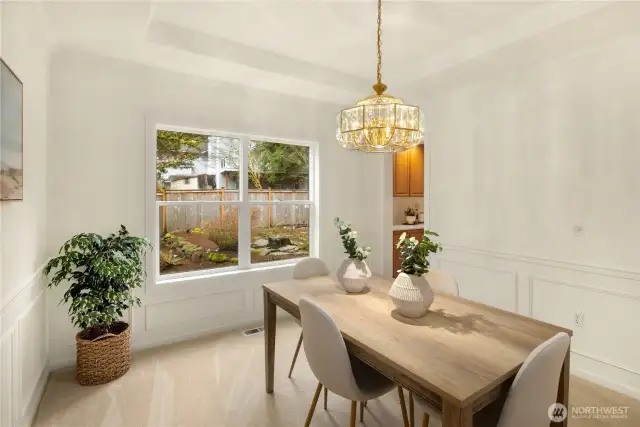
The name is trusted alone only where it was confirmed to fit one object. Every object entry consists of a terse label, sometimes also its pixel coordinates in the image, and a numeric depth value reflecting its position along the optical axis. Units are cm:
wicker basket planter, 231
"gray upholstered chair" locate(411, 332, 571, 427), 114
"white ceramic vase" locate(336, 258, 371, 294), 208
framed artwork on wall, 142
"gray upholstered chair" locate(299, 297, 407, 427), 148
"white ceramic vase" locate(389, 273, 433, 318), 165
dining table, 112
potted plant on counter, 545
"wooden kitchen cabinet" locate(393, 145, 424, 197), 528
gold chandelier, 183
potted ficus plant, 221
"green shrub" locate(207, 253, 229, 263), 341
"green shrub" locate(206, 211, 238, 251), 340
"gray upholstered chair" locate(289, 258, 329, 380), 261
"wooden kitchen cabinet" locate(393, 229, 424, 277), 503
